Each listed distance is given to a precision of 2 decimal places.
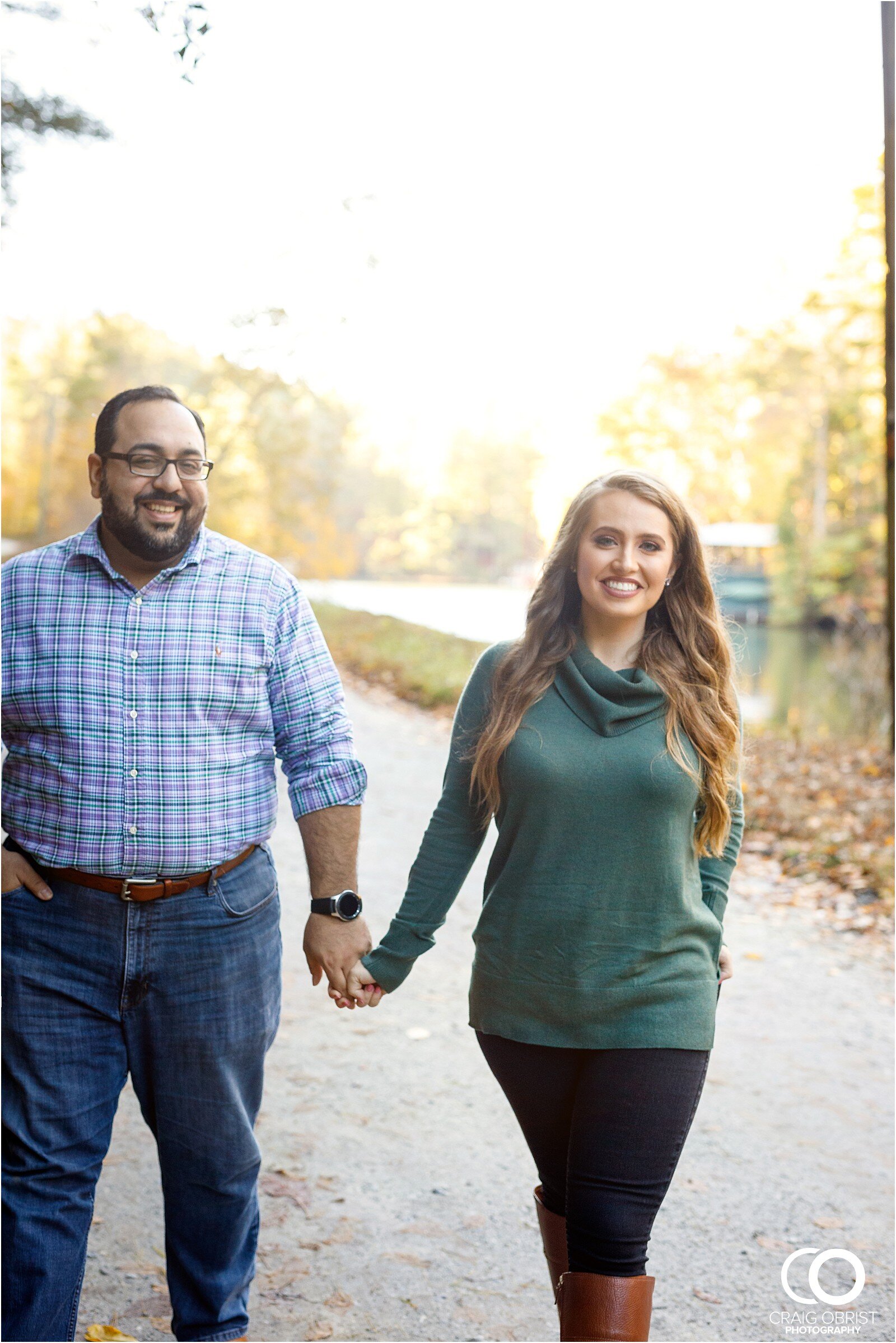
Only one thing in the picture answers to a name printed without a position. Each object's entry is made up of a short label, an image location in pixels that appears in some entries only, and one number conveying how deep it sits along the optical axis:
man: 2.39
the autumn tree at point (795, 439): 26.81
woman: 2.18
